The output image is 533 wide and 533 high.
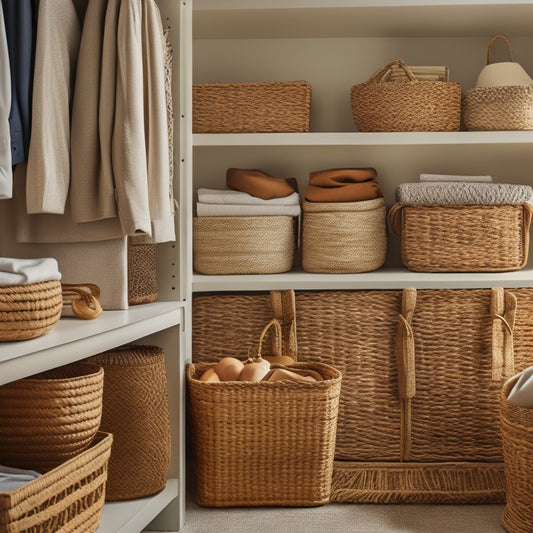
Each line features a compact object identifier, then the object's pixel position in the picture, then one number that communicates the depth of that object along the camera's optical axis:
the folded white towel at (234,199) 2.58
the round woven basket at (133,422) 1.85
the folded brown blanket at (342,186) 2.59
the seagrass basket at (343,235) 2.57
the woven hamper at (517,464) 1.92
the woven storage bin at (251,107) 2.56
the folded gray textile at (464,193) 2.52
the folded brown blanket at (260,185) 2.60
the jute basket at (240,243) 2.56
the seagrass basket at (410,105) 2.53
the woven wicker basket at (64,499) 1.20
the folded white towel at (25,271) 1.31
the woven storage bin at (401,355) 2.43
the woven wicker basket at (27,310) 1.27
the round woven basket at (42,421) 1.45
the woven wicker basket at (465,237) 2.54
